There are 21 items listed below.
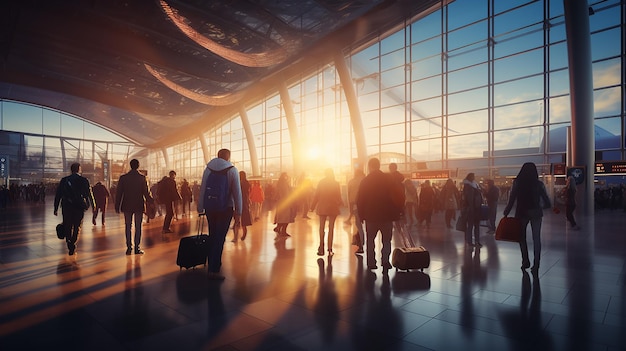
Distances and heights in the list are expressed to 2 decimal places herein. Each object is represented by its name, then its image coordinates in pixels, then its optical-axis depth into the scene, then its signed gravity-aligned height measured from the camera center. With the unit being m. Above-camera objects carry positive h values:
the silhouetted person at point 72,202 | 5.73 -0.43
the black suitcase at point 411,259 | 4.80 -1.23
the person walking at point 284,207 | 8.40 -0.84
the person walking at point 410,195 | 10.91 -0.70
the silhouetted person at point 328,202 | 6.15 -0.51
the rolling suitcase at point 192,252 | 4.98 -1.14
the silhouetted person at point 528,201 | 4.98 -0.43
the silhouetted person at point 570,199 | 10.07 -0.82
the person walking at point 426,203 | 10.56 -0.93
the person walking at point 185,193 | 13.67 -0.71
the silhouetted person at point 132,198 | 6.05 -0.40
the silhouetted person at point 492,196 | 9.79 -0.68
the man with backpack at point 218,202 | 4.52 -0.37
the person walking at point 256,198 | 12.83 -0.88
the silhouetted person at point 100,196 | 11.23 -0.66
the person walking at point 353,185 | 7.70 -0.27
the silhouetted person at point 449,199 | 10.38 -0.84
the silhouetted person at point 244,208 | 7.70 -0.78
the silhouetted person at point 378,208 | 4.91 -0.50
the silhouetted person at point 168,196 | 9.03 -0.55
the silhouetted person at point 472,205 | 7.05 -0.67
